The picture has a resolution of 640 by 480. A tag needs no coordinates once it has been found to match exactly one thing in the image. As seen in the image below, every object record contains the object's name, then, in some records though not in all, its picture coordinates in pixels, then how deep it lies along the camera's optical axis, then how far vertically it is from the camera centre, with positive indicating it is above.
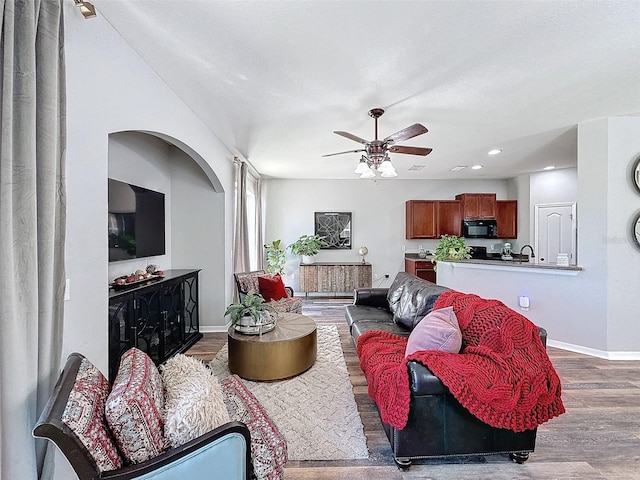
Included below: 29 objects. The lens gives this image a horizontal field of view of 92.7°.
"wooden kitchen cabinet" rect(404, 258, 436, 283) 6.20 -0.66
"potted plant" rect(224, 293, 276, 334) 2.87 -0.75
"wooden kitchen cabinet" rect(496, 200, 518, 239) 6.60 +0.40
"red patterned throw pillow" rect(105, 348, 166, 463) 1.05 -0.64
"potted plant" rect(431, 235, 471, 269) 4.93 -0.22
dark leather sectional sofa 1.74 -1.15
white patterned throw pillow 1.17 -0.70
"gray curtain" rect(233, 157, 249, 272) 4.71 +0.21
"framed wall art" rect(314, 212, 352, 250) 6.86 +0.30
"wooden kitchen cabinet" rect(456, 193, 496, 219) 6.55 +0.67
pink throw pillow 1.90 -0.63
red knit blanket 1.65 -0.79
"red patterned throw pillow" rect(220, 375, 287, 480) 1.29 -0.90
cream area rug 1.98 -1.35
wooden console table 6.42 -0.83
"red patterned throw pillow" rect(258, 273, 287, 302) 4.34 -0.73
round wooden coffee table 2.76 -1.07
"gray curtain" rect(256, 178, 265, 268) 6.09 +0.16
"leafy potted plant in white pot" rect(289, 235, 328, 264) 6.48 -0.20
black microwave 6.46 +0.17
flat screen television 2.77 +0.18
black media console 2.34 -0.75
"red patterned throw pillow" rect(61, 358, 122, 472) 0.97 -0.61
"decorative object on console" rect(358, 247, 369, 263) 6.75 -0.33
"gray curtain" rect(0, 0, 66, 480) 1.15 +0.07
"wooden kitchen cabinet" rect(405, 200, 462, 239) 6.60 +0.40
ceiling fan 2.77 +0.88
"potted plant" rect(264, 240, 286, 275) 6.49 -0.43
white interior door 5.78 +0.10
